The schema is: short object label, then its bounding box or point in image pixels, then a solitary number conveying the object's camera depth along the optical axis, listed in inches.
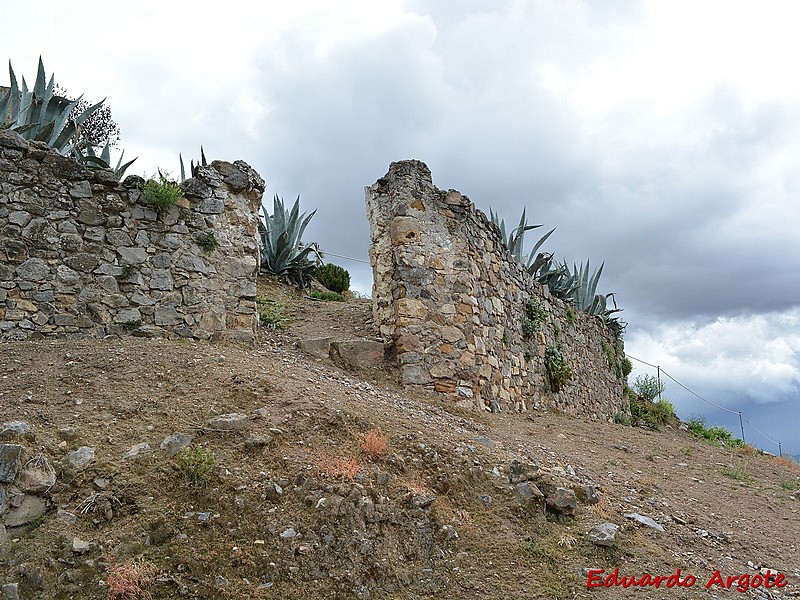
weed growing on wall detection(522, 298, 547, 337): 424.8
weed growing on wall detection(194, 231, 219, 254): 299.0
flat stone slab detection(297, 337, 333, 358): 310.2
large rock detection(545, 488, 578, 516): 193.6
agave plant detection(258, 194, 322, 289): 448.5
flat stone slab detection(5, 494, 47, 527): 152.2
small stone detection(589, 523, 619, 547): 178.4
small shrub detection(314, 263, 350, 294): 495.5
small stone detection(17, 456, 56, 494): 158.6
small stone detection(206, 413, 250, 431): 190.4
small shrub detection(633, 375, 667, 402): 689.0
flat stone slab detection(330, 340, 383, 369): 314.2
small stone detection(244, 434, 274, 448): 183.5
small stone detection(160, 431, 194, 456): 177.9
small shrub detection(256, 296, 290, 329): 343.3
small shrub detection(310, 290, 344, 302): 447.8
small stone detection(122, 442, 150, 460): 174.7
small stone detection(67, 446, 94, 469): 169.0
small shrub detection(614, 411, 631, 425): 585.0
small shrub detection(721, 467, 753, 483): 318.7
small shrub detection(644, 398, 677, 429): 637.3
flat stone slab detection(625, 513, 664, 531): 200.7
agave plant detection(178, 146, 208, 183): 310.7
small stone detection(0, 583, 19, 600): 132.7
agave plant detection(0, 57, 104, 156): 302.8
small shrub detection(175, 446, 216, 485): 167.3
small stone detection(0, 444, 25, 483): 157.8
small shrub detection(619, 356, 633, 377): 647.8
